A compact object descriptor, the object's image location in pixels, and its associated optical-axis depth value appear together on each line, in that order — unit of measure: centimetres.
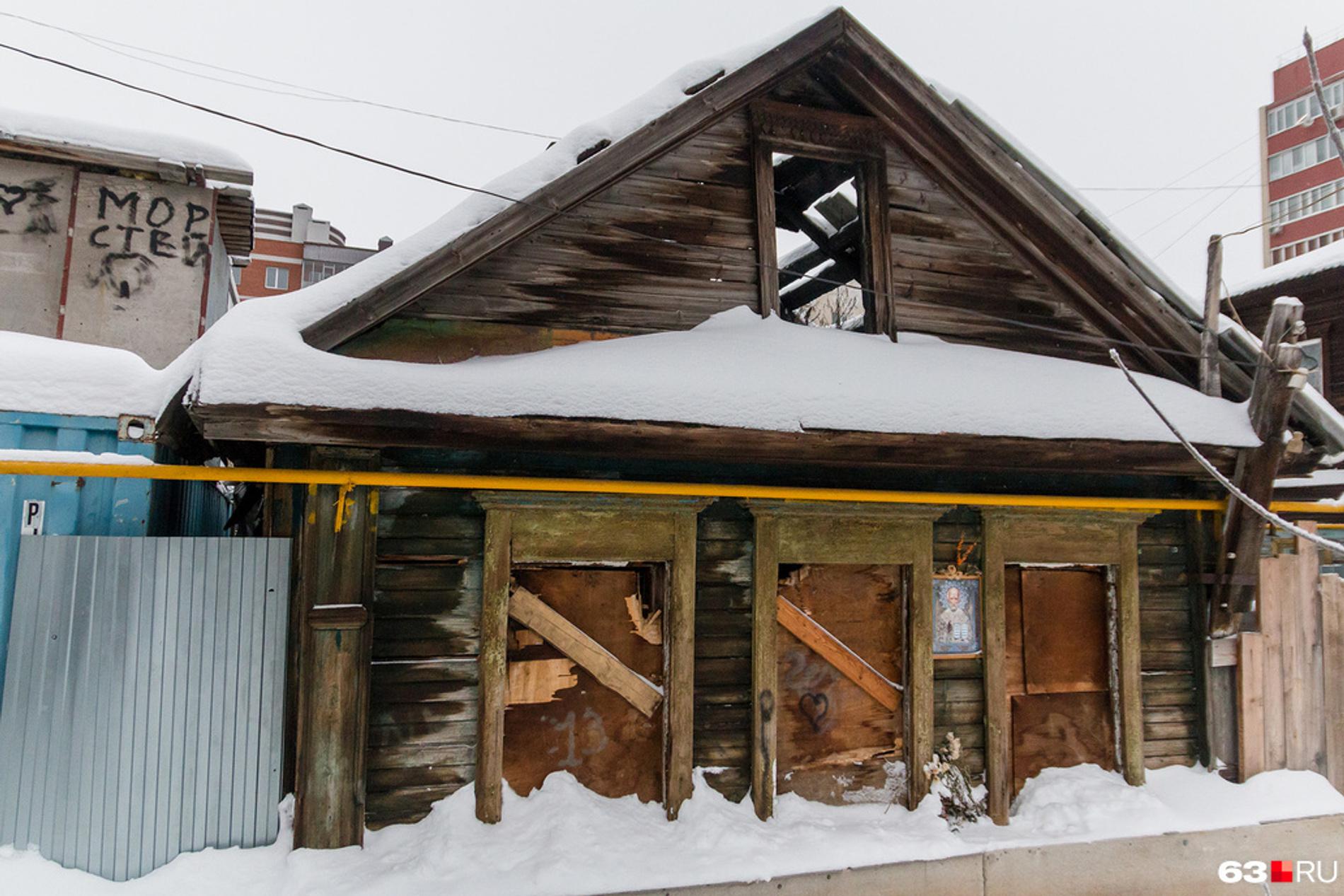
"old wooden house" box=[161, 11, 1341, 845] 470
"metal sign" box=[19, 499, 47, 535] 455
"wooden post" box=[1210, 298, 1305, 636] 581
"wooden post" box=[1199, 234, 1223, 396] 639
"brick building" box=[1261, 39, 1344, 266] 3781
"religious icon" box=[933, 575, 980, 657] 598
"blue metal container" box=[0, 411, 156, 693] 446
